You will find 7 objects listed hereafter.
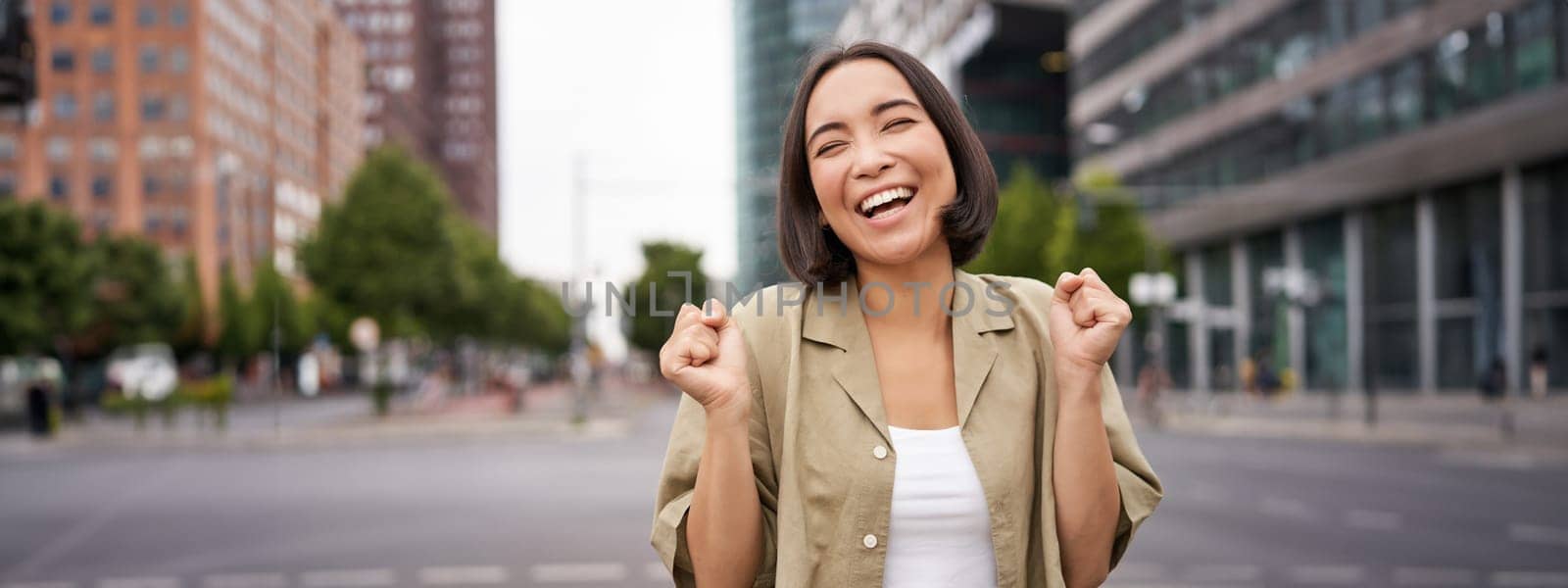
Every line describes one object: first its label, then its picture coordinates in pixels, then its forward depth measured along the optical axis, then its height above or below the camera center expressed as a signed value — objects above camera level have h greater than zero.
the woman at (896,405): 2.13 -0.20
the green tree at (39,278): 39.69 +1.15
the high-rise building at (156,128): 82.25 +12.41
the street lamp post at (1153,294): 28.83 -0.10
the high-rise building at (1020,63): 54.97 +10.70
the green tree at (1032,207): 35.28 +2.77
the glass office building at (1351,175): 29.58 +3.13
